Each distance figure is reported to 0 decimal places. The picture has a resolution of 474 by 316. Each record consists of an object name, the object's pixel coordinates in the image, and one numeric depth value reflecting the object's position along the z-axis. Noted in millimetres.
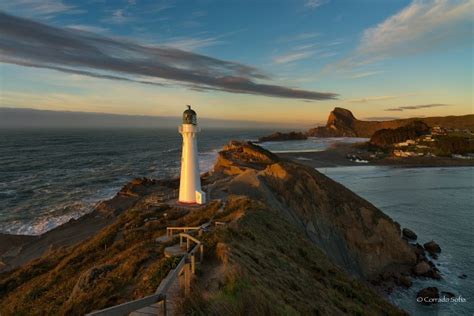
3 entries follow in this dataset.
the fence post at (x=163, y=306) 6453
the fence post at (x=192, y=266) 8969
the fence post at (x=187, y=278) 7765
